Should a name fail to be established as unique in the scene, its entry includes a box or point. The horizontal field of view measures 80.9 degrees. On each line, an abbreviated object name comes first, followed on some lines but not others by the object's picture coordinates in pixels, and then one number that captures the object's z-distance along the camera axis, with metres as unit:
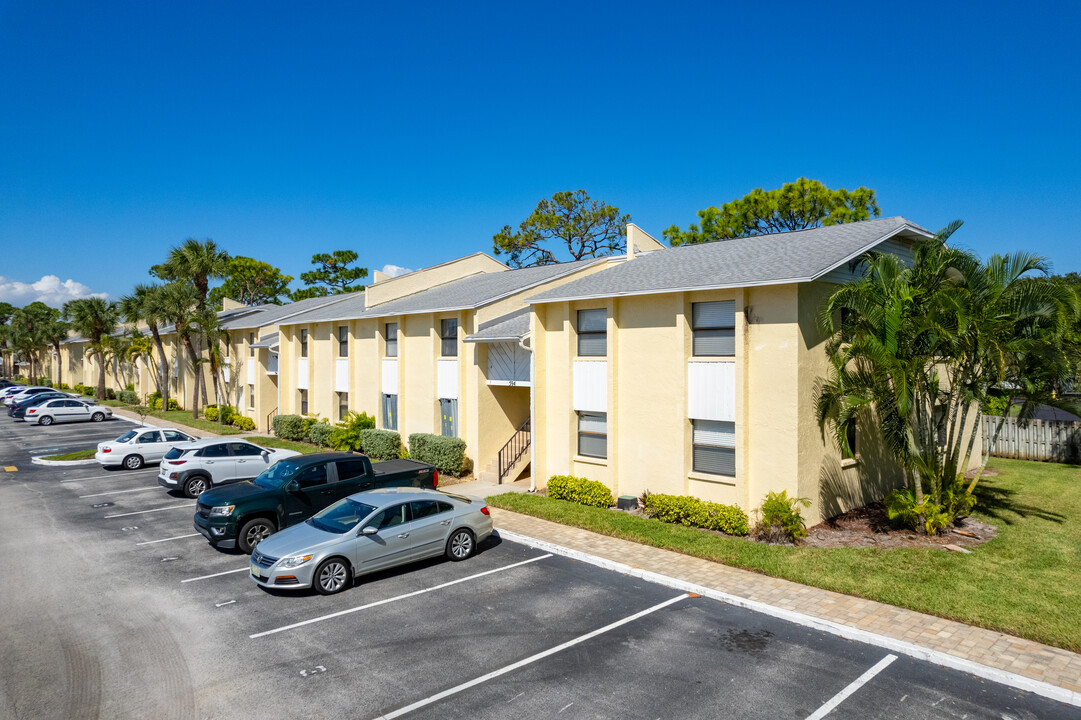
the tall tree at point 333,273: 72.00
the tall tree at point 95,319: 49.75
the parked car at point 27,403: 41.18
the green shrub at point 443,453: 20.77
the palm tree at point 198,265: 38.09
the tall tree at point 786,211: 40.34
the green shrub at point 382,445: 23.70
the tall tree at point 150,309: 37.91
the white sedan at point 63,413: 38.53
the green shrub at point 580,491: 16.41
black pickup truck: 12.84
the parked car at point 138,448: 22.83
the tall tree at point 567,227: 52.22
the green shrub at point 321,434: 27.11
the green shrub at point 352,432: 25.36
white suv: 18.36
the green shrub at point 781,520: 13.02
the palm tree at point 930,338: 12.30
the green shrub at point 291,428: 29.47
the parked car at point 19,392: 47.85
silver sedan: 10.55
